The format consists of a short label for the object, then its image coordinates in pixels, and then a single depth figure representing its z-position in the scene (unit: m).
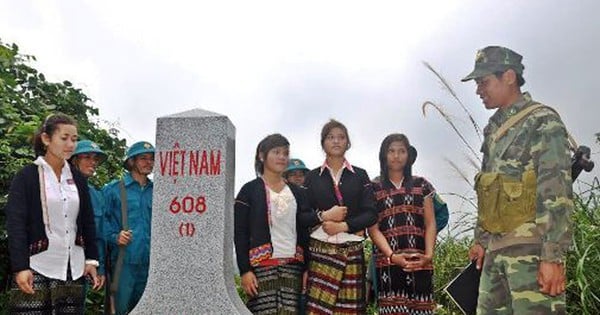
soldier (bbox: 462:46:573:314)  3.18
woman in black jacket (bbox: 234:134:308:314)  4.34
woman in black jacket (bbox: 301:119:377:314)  4.32
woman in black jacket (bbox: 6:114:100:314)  3.81
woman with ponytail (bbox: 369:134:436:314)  4.38
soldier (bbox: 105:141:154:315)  4.60
